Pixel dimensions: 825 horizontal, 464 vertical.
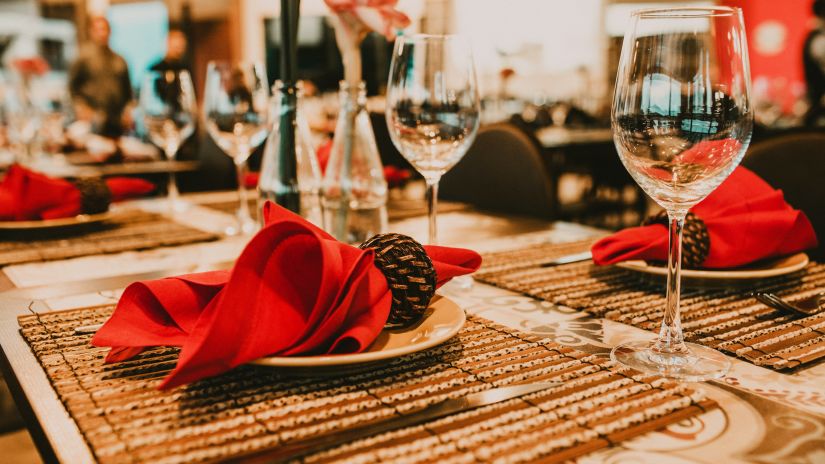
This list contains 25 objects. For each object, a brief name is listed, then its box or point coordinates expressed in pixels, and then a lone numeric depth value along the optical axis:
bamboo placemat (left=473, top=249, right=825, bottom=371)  0.60
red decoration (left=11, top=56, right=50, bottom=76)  3.68
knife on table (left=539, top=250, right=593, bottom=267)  0.88
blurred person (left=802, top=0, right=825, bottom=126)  4.77
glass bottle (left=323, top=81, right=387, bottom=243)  1.01
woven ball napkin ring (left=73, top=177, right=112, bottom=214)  1.17
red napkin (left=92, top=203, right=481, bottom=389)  0.48
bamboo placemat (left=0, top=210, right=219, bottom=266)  1.00
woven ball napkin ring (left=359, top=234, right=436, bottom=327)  0.56
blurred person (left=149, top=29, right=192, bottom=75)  6.67
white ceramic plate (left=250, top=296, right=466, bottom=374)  0.48
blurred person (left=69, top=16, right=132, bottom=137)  6.12
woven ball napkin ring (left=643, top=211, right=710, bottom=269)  0.76
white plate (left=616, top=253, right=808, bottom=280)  0.75
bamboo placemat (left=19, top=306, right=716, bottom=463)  0.41
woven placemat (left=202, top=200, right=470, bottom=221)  1.33
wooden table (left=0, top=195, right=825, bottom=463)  0.42
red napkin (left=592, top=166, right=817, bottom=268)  0.79
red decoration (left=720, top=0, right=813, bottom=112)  11.20
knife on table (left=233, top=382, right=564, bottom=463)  0.40
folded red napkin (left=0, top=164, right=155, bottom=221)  1.13
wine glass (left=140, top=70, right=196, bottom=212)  1.31
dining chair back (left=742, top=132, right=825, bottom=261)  1.21
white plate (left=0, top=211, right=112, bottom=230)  1.09
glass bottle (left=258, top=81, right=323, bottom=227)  0.95
